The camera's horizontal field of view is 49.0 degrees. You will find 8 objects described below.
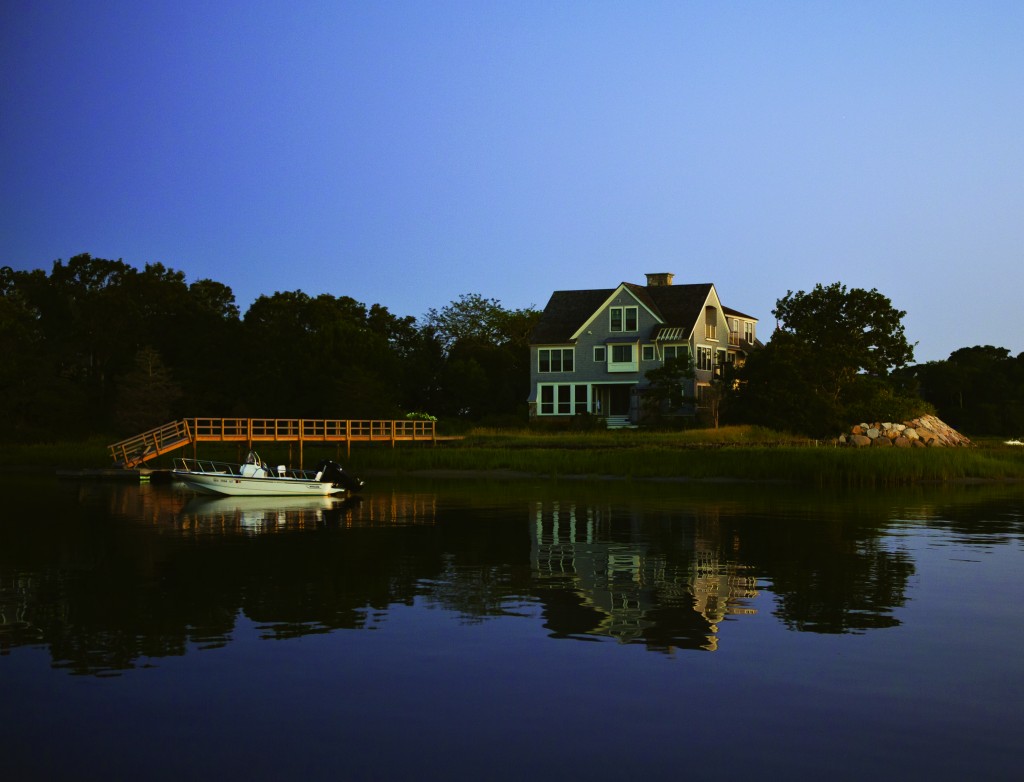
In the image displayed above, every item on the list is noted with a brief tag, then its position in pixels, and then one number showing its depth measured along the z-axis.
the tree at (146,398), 77.44
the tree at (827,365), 66.50
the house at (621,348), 76.81
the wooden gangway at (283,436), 55.66
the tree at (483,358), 84.25
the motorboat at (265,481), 42.06
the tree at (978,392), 83.38
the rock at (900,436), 64.75
